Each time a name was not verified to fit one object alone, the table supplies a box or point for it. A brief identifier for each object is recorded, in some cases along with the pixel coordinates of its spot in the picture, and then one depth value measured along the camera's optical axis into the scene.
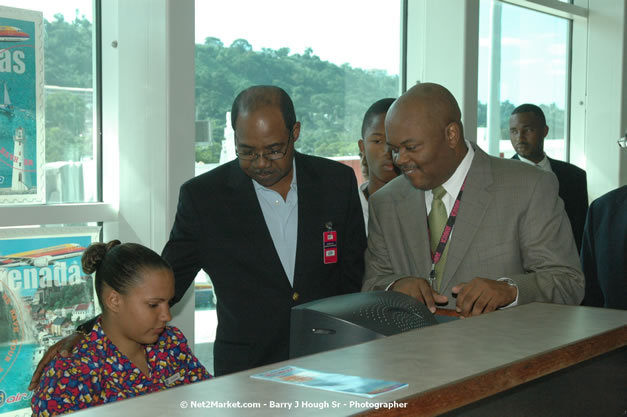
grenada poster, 3.23
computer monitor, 1.42
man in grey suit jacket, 2.24
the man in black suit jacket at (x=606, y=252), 2.81
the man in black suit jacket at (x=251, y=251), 2.44
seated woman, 1.96
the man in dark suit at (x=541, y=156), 5.52
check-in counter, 0.92
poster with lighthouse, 3.20
